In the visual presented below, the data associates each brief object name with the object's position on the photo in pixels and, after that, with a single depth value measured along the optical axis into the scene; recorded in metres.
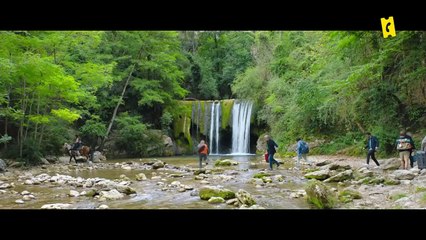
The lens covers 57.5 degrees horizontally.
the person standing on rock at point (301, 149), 16.88
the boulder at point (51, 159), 18.59
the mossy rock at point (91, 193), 9.40
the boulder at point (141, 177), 12.97
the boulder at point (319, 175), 11.76
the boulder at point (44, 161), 17.24
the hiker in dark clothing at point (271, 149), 14.12
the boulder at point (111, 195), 9.01
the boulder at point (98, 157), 22.59
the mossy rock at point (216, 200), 8.33
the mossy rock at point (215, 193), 8.70
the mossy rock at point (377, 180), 10.09
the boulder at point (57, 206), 7.73
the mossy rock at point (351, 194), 8.23
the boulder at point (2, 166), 14.24
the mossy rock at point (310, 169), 14.05
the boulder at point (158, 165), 17.16
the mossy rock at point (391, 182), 9.54
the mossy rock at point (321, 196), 7.49
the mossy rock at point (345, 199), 7.80
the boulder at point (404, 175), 10.00
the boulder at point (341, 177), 11.14
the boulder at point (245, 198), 7.86
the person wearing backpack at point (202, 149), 16.48
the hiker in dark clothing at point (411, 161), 11.87
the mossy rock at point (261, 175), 12.66
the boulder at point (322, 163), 16.08
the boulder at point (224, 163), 18.05
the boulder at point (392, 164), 12.35
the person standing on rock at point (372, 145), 13.47
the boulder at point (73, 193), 9.45
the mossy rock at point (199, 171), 14.04
